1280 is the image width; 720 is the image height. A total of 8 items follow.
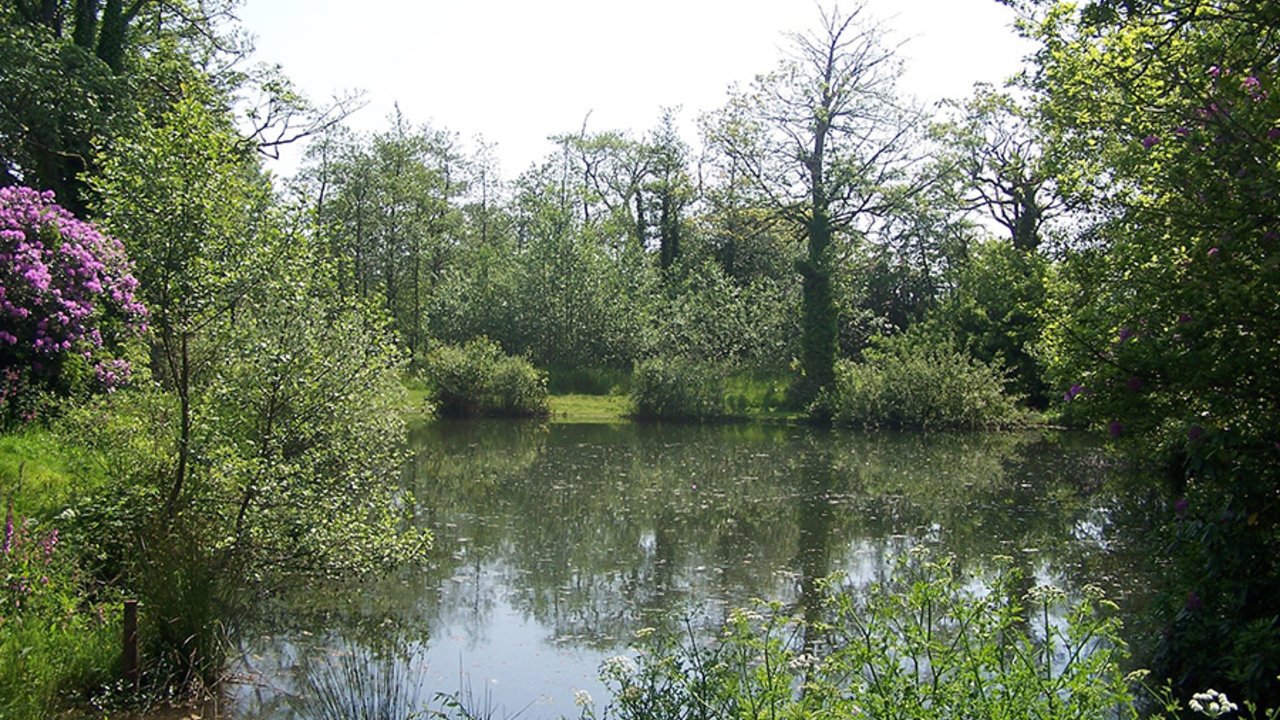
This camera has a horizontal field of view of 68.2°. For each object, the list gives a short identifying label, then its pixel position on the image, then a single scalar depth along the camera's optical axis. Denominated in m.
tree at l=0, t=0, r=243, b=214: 15.83
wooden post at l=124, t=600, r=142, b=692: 5.51
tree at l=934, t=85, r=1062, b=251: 32.03
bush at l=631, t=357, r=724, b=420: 28.31
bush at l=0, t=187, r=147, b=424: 11.80
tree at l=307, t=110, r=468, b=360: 40.50
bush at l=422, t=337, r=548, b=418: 28.09
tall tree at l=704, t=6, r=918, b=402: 28.94
